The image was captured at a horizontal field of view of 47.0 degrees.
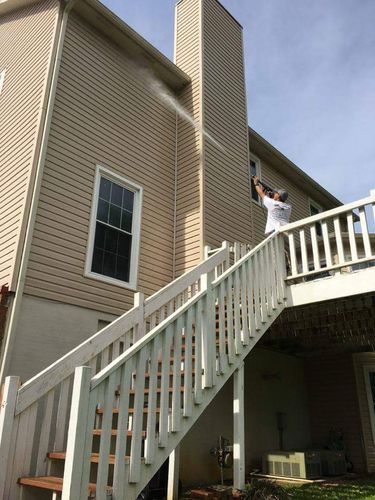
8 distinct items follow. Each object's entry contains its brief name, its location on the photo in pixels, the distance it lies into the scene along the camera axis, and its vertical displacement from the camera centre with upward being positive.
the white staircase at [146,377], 2.99 +0.43
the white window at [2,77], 9.00 +6.88
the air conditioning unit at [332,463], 7.80 -0.50
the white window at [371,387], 9.85 +1.01
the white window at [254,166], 11.15 +6.44
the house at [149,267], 3.82 +2.23
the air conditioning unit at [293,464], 7.18 -0.49
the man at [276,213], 6.75 +3.22
